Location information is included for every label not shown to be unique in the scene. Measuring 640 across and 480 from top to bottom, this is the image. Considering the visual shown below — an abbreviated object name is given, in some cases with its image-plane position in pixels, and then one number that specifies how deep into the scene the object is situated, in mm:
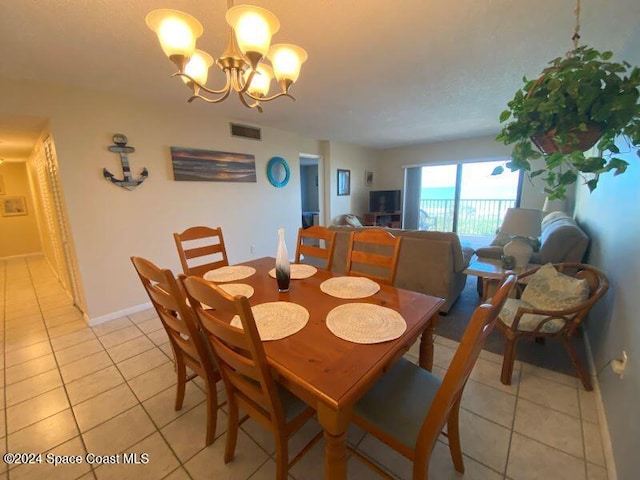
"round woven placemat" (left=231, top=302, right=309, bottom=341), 1061
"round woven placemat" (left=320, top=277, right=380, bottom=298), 1420
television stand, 6070
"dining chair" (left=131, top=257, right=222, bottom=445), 1085
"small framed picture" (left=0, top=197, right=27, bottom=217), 5301
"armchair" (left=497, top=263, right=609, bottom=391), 1583
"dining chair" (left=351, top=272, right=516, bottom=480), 713
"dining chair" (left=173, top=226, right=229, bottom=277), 1957
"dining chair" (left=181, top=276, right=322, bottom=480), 811
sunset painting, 3025
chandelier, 1025
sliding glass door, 5223
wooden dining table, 788
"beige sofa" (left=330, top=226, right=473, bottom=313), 2373
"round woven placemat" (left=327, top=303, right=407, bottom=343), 1013
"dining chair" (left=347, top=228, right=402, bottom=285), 1619
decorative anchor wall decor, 2551
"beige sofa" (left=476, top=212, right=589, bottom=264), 2248
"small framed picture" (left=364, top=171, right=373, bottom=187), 6159
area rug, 1854
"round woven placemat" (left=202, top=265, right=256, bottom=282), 1724
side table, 2107
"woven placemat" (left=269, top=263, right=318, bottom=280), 1739
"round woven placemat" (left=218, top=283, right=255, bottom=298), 1474
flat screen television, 6098
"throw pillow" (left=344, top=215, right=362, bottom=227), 4965
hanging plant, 918
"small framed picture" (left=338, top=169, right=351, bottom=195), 5457
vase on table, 1458
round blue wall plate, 3998
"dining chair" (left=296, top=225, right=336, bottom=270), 1907
